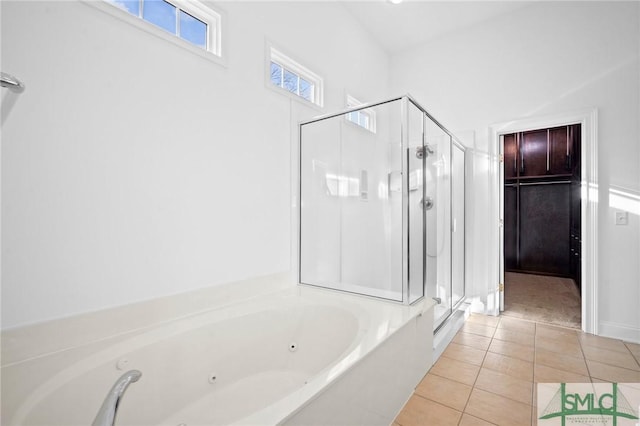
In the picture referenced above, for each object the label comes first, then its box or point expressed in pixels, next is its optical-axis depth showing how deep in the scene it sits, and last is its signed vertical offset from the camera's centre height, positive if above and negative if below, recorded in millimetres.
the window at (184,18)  1553 +1118
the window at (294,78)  2338 +1173
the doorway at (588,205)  2711 +109
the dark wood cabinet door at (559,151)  4738 +1071
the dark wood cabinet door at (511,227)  5320 -196
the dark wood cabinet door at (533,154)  4961 +1072
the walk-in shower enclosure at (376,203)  2053 +93
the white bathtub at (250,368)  1056 -696
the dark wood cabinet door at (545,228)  4957 -203
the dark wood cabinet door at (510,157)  5223 +1057
